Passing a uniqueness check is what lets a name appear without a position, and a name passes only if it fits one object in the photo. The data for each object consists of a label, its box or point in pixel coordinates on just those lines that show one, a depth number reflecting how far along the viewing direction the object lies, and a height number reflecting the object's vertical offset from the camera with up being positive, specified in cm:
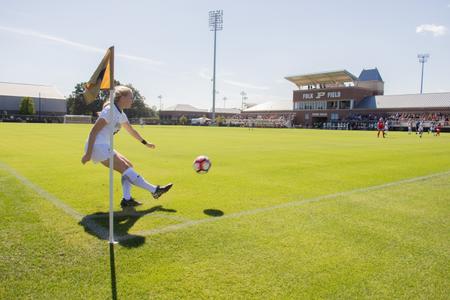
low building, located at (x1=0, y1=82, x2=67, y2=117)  9712 +463
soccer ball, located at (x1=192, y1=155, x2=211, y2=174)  741 -98
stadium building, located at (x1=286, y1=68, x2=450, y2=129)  6619 +438
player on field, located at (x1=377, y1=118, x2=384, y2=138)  3312 -29
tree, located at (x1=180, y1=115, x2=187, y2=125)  10180 -56
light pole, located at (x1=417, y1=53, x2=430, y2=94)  10010 +1942
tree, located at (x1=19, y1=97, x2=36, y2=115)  9088 +215
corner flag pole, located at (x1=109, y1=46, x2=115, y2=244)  398 +12
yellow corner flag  405 +46
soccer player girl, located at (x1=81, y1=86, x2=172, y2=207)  514 -46
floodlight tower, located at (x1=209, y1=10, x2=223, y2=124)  7725 +2204
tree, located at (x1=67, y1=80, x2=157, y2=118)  10521 +319
